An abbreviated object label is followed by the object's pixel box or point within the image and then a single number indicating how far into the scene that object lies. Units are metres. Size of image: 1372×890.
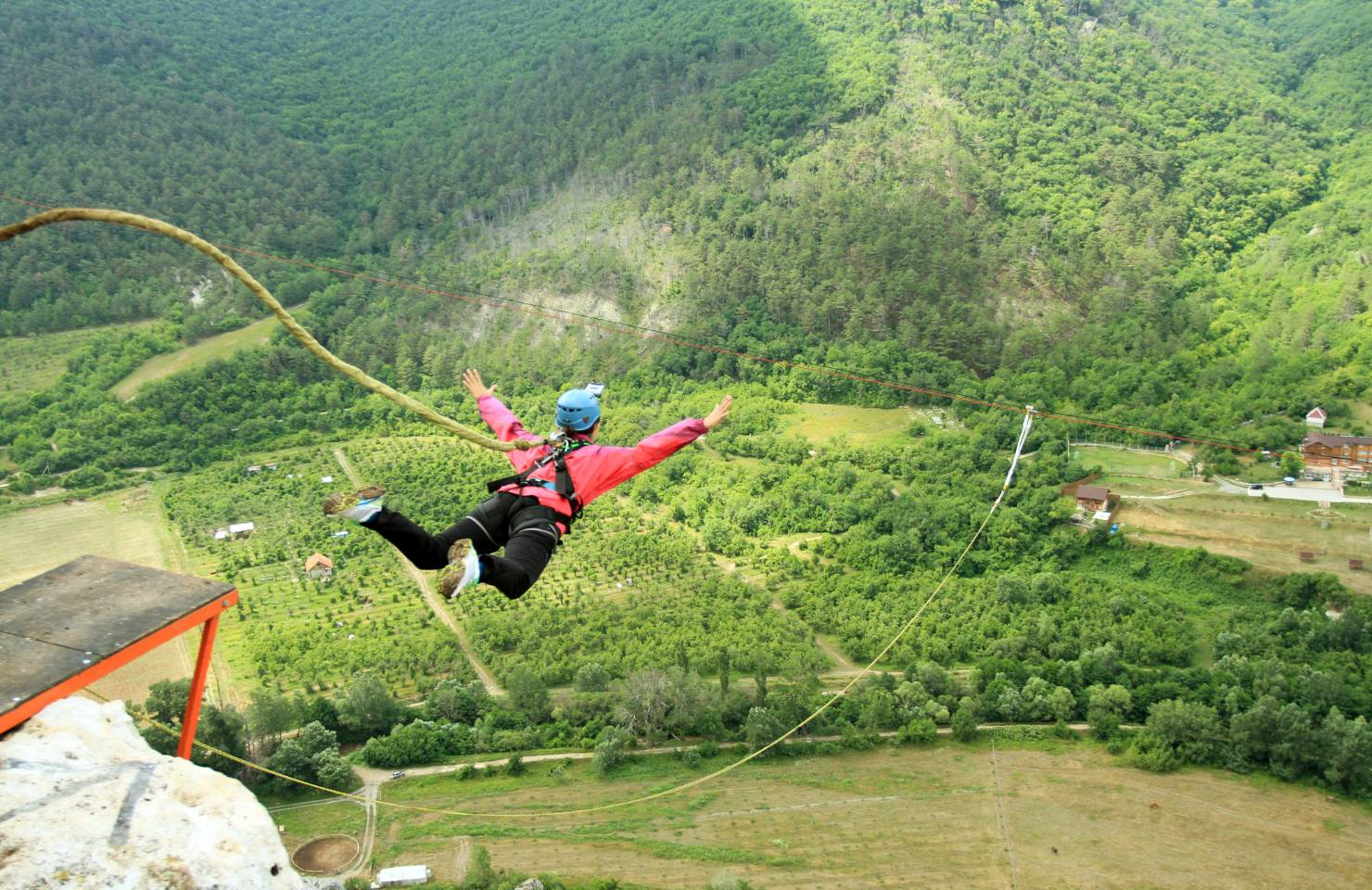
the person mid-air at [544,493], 5.76
